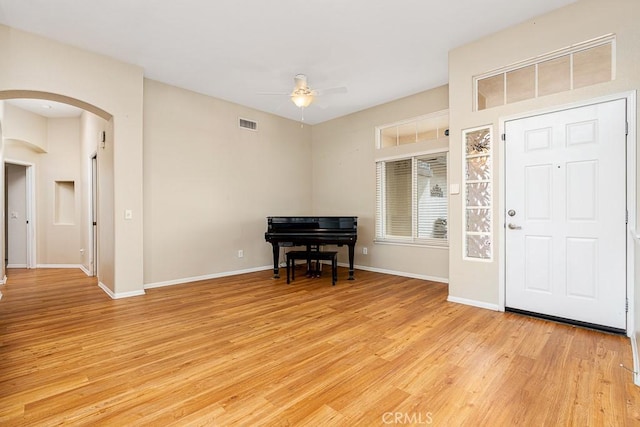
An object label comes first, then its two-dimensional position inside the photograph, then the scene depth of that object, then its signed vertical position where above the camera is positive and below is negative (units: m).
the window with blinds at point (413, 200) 4.95 +0.20
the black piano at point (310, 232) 4.91 -0.37
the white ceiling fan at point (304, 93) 3.72 +1.50
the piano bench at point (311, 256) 4.70 -0.77
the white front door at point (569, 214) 2.70 -0.03
